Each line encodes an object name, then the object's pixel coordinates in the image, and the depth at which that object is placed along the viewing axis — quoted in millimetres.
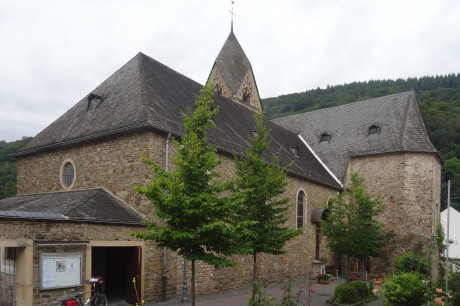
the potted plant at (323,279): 20562
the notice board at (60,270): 10281
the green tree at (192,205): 8734
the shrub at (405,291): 11000
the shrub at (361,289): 14289
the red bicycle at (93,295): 10398
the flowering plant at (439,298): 9945
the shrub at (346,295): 13734
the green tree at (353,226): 16250
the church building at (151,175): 10797
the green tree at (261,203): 12289
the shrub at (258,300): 10602
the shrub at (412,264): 17047
